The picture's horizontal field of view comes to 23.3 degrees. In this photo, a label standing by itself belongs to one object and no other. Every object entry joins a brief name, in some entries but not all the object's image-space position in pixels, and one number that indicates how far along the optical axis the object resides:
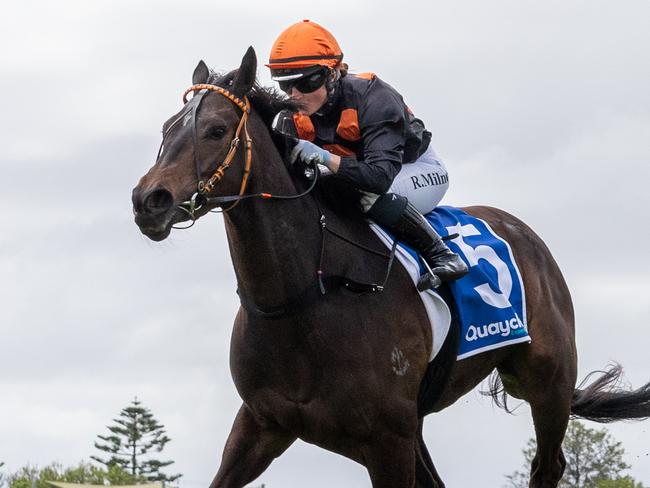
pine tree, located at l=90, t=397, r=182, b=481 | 45.94
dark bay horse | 8.60
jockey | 9.20
